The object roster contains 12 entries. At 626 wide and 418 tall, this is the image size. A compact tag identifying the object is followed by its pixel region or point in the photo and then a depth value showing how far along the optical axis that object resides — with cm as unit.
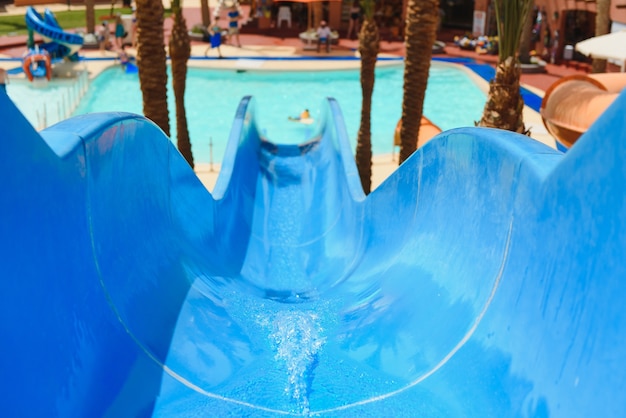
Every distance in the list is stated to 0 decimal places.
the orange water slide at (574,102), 989
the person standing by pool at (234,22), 2489
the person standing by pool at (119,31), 2337
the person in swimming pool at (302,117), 1675
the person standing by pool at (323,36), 2400
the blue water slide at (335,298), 253
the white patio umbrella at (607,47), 1012
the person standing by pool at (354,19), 2722
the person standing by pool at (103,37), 2367
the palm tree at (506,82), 776
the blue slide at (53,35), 1903
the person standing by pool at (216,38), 2275
